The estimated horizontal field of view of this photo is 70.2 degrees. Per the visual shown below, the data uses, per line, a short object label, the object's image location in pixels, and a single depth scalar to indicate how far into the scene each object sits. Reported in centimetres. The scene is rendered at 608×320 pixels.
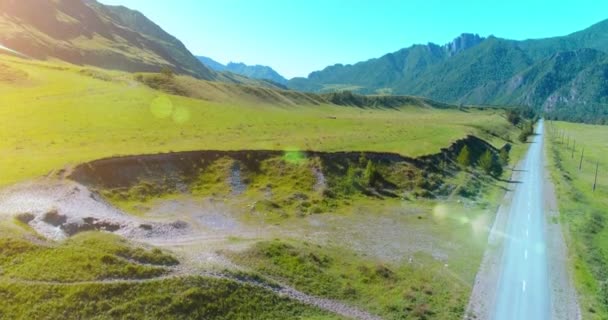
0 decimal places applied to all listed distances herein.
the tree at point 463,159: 9469
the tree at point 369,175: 7231
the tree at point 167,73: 14950
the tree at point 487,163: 9570
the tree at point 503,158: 11594
